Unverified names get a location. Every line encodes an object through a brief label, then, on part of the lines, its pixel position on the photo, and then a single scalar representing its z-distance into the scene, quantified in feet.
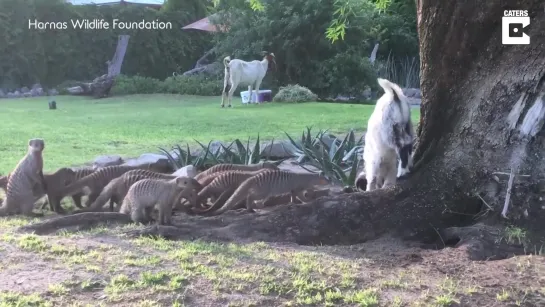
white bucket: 69.87
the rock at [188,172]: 24.82
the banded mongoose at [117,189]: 22.48
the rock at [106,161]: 28.66
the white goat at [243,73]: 67.36
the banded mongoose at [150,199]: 20.01
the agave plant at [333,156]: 26.99
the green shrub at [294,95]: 69.00
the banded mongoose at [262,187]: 22.52
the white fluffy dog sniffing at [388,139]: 20.47
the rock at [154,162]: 28.76
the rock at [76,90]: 76.97
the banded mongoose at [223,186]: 23.34
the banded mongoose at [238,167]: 25.85
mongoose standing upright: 21.88
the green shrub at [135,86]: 77.30
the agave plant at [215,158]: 29.60
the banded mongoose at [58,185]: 22.93
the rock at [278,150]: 33.63
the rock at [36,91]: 76.95
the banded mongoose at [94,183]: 23.22
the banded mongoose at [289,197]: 23.85
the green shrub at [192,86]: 79.30
